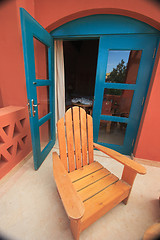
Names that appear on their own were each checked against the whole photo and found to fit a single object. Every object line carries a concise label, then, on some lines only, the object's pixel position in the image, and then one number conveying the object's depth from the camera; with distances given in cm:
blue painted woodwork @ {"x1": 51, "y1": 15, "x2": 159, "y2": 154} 156
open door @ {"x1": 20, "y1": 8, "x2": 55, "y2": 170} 121
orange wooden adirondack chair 77
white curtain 223
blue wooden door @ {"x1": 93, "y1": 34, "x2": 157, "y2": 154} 164
